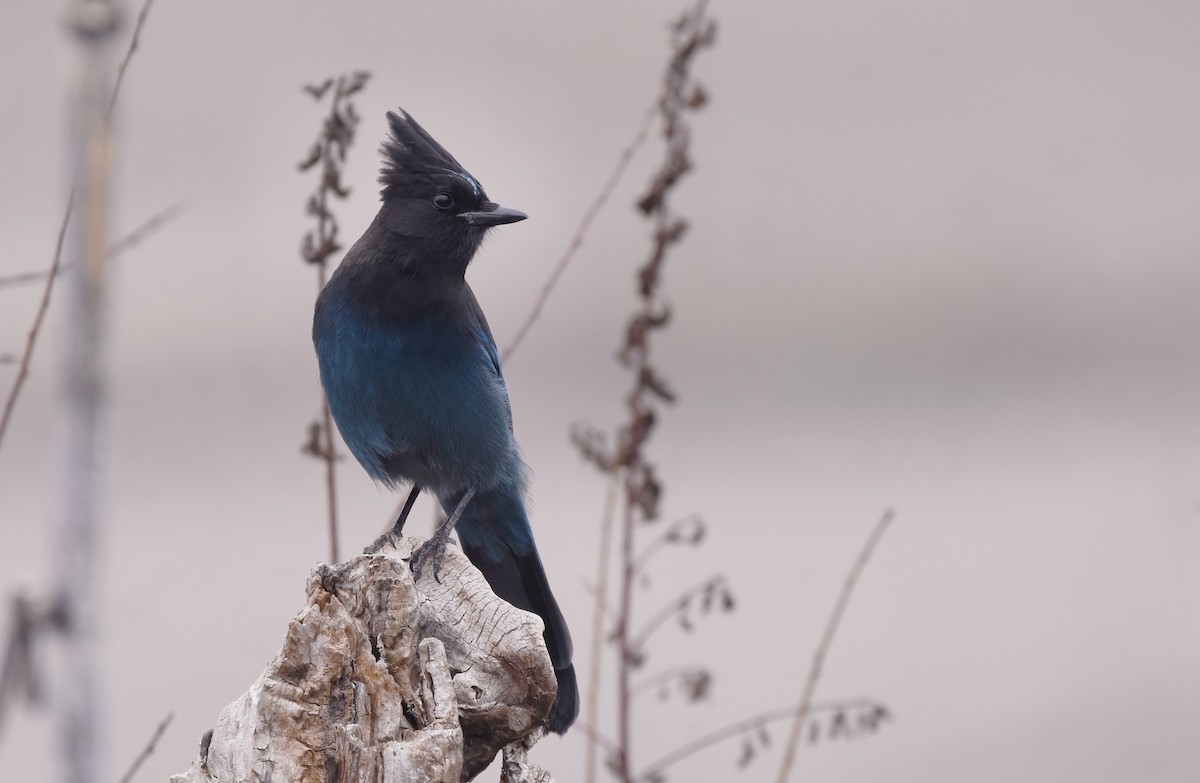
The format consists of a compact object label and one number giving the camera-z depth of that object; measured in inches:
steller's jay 248.2
